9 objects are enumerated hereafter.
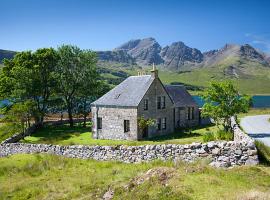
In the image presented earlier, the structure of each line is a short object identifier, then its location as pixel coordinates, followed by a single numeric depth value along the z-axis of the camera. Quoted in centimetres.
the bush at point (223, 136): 1787
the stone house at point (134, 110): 2446
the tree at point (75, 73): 3279
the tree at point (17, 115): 2780
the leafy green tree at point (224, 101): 2214
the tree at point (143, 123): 2407
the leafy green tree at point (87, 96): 3357
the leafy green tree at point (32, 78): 3014
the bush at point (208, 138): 1740
